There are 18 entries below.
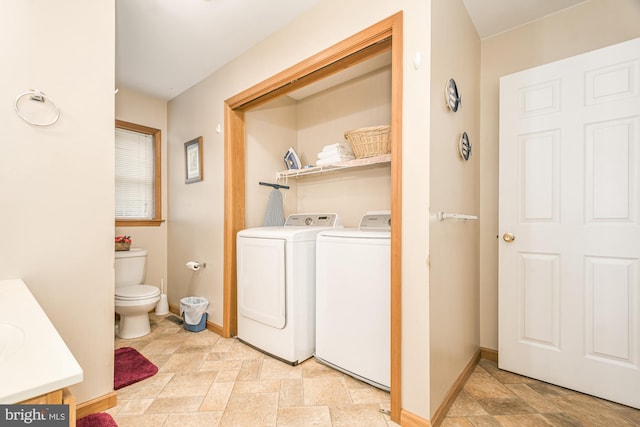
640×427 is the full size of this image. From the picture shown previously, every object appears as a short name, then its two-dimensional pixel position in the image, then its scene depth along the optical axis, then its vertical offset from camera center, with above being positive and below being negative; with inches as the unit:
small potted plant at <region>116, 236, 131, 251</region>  113.2 -12.1
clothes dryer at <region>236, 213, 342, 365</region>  82.1 -23.0
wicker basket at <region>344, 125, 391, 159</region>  82.0 +20.2
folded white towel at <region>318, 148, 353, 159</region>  94.0 +19.1
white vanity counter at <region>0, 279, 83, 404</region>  22.5 -13.0
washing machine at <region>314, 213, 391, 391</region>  68.6 -22.4
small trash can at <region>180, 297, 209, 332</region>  107.7 -38.1
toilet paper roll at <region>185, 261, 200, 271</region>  113.6 -20.5
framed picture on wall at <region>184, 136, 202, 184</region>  115.6 +21.2
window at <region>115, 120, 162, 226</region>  127.5 +16.8
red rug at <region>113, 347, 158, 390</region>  73.7 -42.2
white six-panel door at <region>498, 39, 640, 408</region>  66.0 -3.2
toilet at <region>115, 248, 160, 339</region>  98.4 -28.1
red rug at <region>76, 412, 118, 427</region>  57.4 -41.5
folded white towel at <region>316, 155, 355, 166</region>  94.1 +16.9
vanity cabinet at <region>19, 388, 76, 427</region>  23.0 -15.5
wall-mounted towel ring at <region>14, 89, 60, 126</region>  54.1 +21.5
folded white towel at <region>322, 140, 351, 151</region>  94.2 +21.0
